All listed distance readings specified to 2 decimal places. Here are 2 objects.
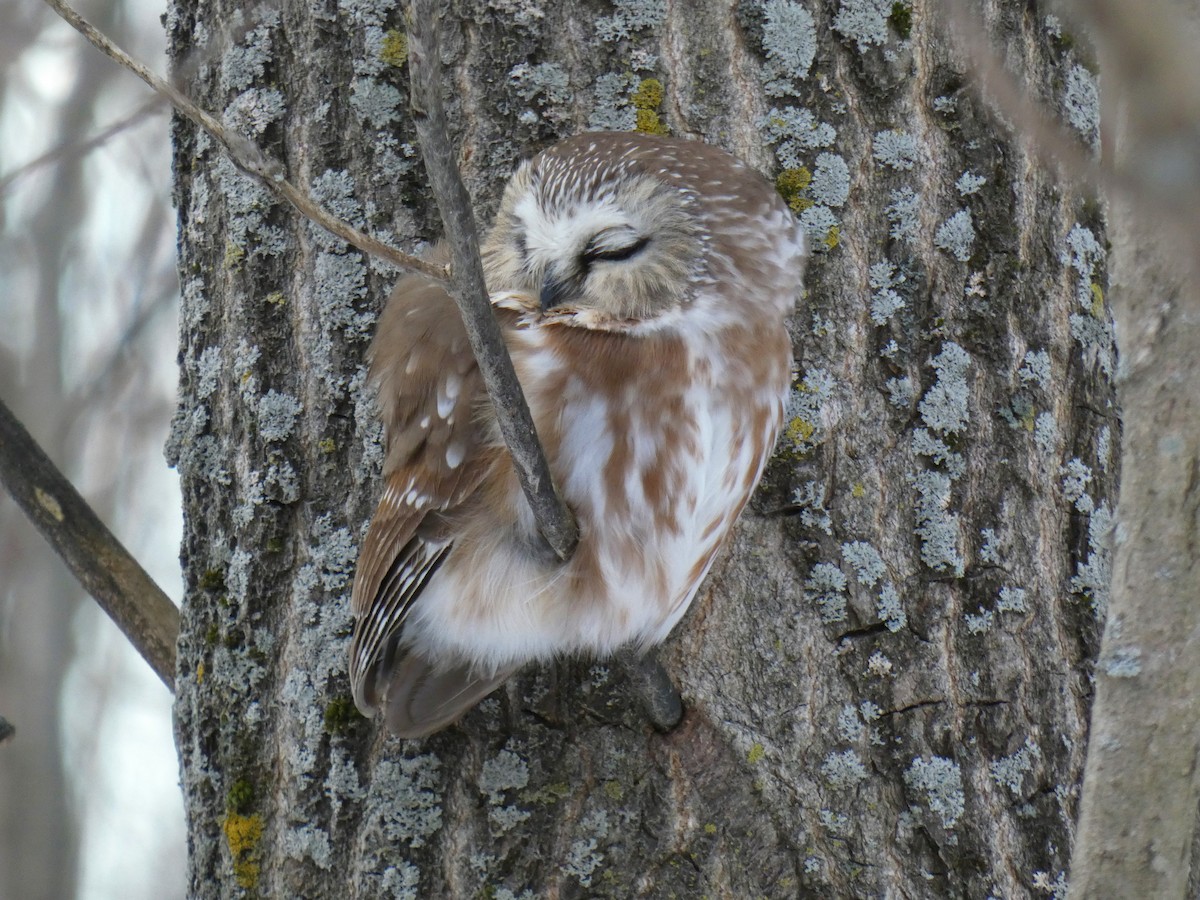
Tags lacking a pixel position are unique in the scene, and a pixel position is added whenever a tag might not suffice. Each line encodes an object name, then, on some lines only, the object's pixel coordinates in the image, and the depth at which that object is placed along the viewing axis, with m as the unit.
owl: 3.98
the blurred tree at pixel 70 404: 12.75
